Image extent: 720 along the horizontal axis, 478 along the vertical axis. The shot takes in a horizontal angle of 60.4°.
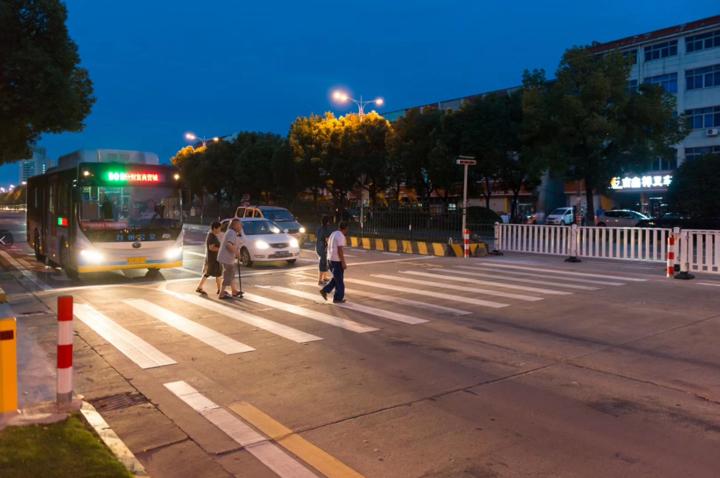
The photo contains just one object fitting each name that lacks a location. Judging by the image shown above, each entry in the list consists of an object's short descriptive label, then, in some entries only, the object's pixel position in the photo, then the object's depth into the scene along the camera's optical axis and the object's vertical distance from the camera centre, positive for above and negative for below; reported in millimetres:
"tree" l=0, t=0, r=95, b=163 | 13734 +3580
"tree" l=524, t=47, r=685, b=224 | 30016 +5093
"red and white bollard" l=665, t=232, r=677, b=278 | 15602 -857
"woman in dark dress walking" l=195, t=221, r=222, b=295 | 12806 -714
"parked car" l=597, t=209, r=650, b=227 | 37500 +259
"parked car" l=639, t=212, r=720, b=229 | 30656 +46
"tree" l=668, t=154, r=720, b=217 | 30938 +1702
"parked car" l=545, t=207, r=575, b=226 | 42531 +451
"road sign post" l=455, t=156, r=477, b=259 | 21122 -490
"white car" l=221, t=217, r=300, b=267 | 18438 -668
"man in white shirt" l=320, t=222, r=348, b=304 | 11758 -757
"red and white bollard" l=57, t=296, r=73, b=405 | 5496 -1130
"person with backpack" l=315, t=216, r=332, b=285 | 13875 -440
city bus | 14748 +288
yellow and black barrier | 21766 -903
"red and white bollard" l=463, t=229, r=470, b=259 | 21172 -697
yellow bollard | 5184 -1186
